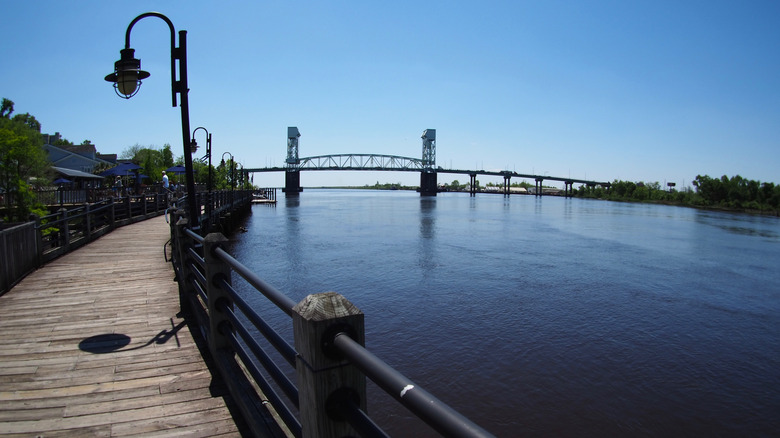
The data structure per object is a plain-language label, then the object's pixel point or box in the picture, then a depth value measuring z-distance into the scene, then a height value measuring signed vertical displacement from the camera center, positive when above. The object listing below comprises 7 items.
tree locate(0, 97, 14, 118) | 75.56 +14.29
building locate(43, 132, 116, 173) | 66.76 +5.21
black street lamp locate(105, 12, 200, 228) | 7.39 +1.88
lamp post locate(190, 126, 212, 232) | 23.91 +2.37
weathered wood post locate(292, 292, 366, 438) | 1.99 -0.75
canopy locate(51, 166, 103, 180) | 40.19 +1.76
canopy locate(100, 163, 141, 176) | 35.12 +1.76
